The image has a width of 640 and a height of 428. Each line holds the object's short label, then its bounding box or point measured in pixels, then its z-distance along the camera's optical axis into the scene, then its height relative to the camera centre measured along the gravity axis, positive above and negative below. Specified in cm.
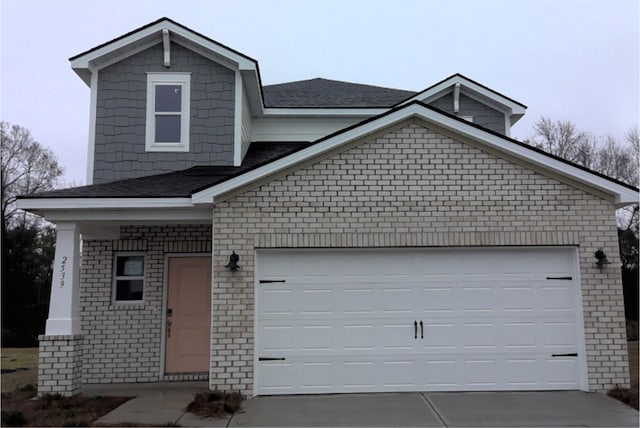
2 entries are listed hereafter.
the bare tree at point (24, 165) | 3334 +723
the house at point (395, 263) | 847 +33
